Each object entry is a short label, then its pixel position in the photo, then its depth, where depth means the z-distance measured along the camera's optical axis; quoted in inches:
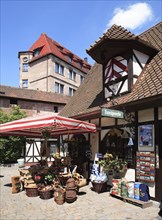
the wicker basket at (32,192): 301.3
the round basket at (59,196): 265.7
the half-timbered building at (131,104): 264.8
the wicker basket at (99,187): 313.3
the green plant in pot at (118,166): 297.9
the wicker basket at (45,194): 285.7
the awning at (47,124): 273.0
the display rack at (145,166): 262.5
